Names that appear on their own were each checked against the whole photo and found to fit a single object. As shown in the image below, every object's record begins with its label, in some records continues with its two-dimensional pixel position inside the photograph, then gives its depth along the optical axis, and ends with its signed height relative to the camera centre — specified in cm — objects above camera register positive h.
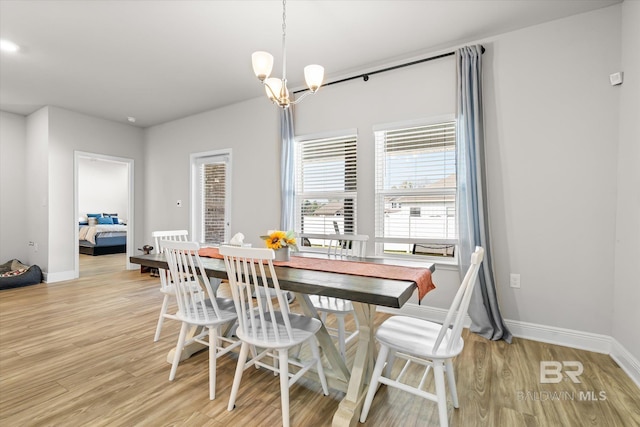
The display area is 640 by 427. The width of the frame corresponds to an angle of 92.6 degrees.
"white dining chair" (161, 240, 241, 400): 190 -69
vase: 225 -33
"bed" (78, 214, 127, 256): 736 -73
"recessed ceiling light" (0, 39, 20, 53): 300 +165
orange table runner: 181 -39
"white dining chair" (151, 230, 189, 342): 261 -70
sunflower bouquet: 223 -22
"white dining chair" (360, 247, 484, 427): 148 -70
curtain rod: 308 +157
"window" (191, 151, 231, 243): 501 +23
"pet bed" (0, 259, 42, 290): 443 -98
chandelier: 204 +93
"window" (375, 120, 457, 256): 319 +22
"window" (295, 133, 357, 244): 377 +32
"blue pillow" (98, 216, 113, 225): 854 -29
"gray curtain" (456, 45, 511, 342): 278 +17
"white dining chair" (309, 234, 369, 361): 223 -72
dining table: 156 -41
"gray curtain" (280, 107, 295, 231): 403 +42
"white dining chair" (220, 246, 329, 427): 160 -70
